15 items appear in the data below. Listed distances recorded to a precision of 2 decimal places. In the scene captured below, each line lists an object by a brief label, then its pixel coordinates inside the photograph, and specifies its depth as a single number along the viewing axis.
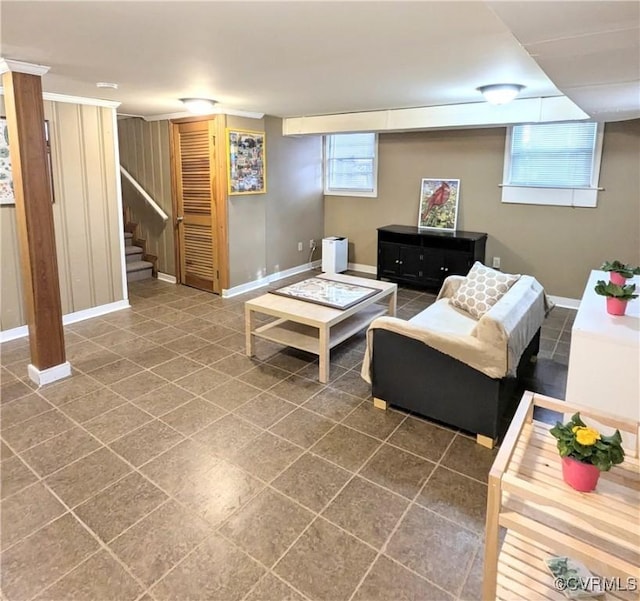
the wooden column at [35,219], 2.99
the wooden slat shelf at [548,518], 1.37
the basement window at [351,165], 6.55
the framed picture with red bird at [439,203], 5.84
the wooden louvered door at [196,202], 5.48
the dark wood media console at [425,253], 5.43
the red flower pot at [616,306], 2.31
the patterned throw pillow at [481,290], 3.52
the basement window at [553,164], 4.89
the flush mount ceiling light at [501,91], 3.69
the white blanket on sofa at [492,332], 2.53
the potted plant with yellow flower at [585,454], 1.48
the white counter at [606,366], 2.05
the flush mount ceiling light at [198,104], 4.50
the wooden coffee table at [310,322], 3.46
